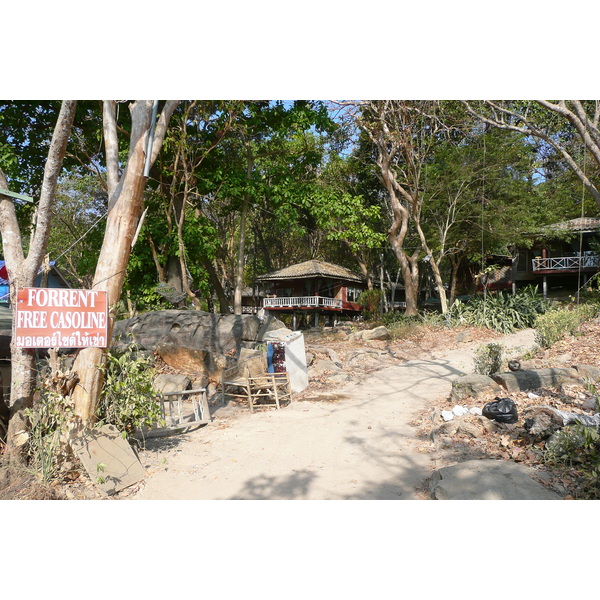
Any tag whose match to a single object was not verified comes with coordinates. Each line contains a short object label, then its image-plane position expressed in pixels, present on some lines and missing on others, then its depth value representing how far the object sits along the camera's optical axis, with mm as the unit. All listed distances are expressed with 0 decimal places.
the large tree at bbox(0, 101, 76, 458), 4738
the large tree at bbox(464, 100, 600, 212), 7863
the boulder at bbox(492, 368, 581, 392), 7723
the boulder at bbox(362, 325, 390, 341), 17500
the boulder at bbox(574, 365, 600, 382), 7770
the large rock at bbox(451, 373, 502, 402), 7863
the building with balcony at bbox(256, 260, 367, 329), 27016
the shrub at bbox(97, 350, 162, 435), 5230
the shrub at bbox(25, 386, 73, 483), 4539
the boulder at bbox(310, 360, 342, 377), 11920
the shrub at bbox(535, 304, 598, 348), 11766
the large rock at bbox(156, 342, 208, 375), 11125
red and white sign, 4406
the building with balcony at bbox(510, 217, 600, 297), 22828
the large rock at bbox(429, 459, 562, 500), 3945
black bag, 6066
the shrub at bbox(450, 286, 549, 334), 17406
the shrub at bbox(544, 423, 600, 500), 4078
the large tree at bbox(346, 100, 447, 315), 17016
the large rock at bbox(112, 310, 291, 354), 11492
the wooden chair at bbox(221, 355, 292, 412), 8844
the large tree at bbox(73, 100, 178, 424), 4996
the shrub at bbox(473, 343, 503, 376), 9547
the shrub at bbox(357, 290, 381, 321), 26422
